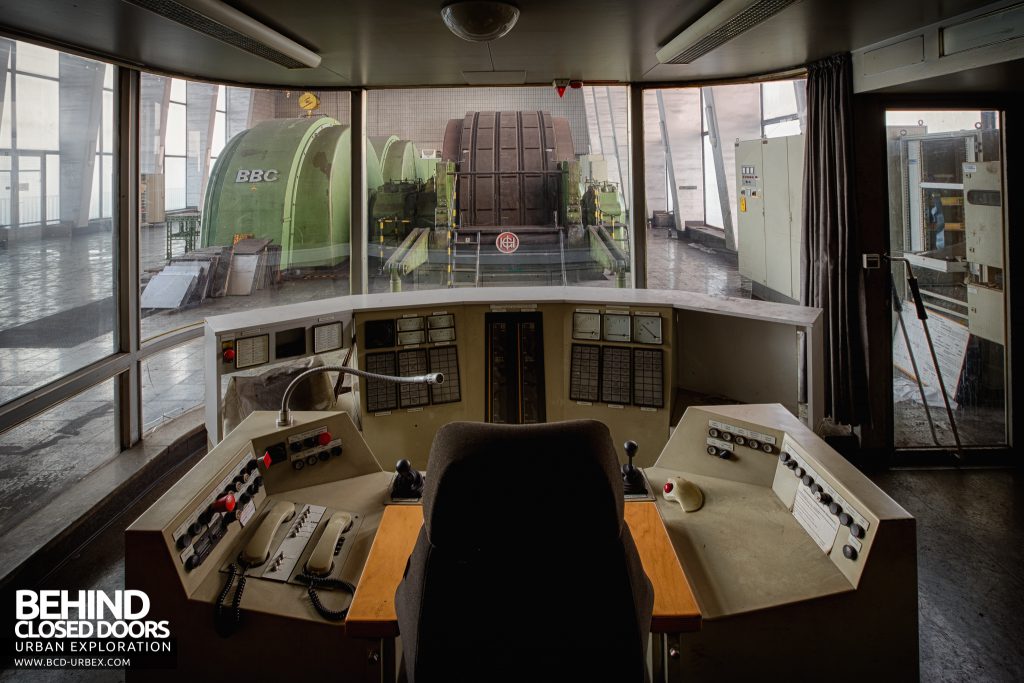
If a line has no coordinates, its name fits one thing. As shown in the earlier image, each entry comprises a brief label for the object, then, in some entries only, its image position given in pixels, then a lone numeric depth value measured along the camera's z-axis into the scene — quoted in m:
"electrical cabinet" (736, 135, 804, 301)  4.49
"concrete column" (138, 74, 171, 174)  3.97
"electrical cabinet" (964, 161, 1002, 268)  3.94
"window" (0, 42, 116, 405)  2.98
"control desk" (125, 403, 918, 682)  1.57
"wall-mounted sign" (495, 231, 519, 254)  5.31
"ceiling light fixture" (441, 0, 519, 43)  2.75
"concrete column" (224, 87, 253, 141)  4.89
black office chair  1.04
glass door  3.98
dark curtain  3.83
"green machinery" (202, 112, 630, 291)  4.98
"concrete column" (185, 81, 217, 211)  4.46
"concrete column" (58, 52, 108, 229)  3.34
